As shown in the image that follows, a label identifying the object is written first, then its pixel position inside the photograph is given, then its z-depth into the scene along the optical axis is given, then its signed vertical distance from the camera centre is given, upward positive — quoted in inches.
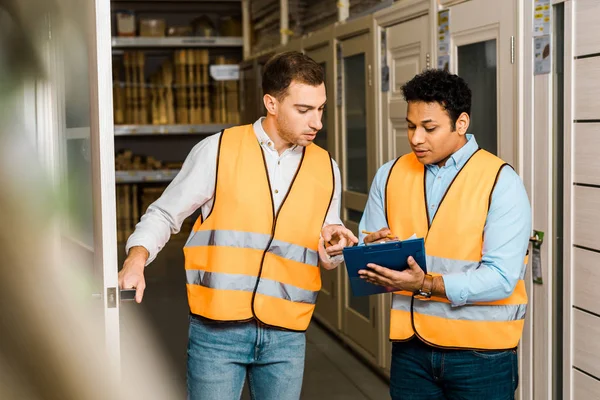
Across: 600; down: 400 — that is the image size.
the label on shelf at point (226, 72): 355.3 +40.0
